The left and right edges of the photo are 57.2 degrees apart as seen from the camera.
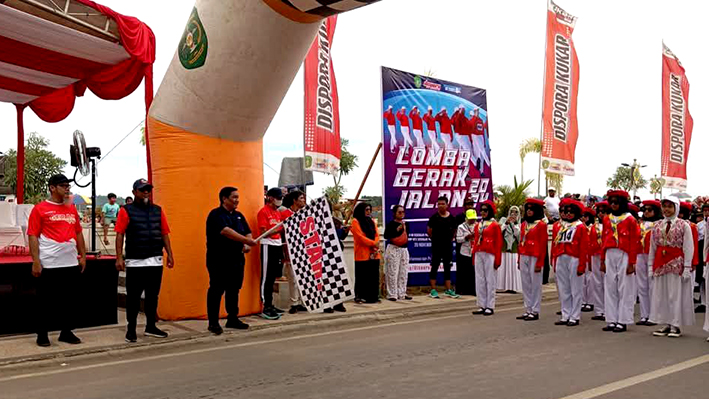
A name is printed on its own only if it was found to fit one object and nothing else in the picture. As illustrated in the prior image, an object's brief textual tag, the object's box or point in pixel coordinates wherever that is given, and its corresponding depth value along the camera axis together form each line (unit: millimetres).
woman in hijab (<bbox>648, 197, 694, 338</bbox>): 8367
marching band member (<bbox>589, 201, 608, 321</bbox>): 10102
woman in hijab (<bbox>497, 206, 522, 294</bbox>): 13250
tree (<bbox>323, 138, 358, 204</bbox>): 59062
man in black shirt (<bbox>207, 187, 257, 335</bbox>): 7949
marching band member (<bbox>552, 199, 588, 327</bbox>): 9367
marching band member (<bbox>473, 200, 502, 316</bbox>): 10219
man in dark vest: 7555
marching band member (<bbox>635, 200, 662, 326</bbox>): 8930
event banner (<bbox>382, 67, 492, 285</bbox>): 12555
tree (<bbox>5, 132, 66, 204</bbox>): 45406
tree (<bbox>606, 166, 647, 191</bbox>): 82012
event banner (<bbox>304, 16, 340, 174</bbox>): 10656
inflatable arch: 8070
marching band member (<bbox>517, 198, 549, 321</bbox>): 9680
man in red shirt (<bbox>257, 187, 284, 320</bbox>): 9023
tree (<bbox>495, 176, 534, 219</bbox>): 19828
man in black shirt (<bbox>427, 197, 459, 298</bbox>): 12203
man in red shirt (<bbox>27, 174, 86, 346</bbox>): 7121
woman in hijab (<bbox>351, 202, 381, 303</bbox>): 11023
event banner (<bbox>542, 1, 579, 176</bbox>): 15266
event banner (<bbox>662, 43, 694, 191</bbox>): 19281
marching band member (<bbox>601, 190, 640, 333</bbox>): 8953
